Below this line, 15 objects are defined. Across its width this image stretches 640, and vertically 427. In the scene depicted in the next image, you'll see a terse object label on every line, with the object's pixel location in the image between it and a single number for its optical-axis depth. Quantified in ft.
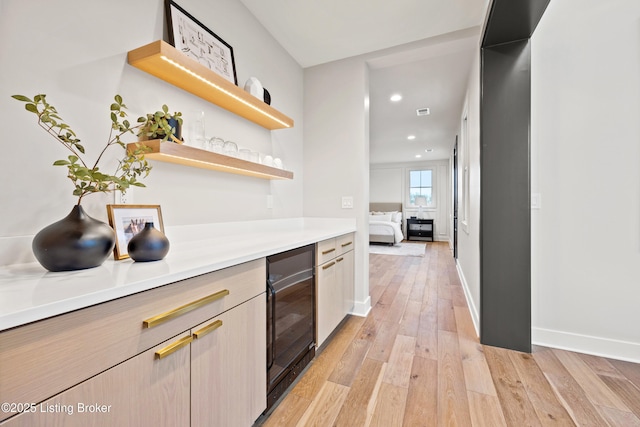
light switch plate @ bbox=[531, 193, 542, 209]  6.64
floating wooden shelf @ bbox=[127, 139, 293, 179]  4.08
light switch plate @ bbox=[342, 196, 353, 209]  8.59
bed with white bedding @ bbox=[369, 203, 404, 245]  22.54
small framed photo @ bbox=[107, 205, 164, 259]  3.59
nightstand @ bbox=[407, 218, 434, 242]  27.18
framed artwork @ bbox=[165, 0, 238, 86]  4.82
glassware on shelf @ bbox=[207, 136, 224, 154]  5.29
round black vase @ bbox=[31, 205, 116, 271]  2.61
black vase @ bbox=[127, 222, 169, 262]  3.22
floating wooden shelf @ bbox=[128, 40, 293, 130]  4.15
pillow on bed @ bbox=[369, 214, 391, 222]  24.95
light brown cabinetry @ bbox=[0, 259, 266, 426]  1.84
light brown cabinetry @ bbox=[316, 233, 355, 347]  6.09
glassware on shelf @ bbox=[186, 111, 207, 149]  5.22
